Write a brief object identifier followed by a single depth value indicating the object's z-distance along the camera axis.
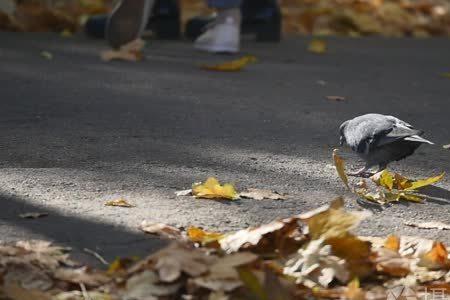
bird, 6.07
